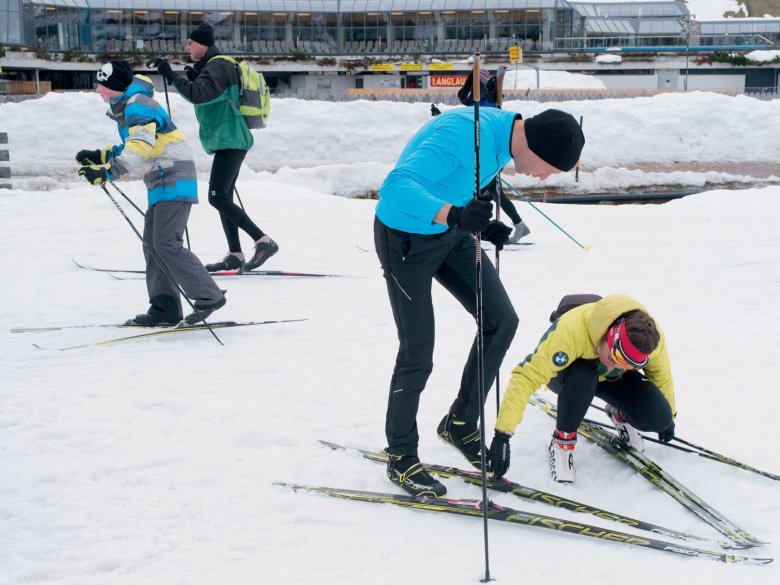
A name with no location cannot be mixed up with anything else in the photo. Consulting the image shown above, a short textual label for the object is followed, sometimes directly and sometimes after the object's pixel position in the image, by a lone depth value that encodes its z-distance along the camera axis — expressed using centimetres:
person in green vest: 701
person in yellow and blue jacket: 551
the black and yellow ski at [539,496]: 317
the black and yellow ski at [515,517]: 301
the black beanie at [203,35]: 724
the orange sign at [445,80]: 3884
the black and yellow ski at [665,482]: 317
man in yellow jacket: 341
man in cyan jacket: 312
